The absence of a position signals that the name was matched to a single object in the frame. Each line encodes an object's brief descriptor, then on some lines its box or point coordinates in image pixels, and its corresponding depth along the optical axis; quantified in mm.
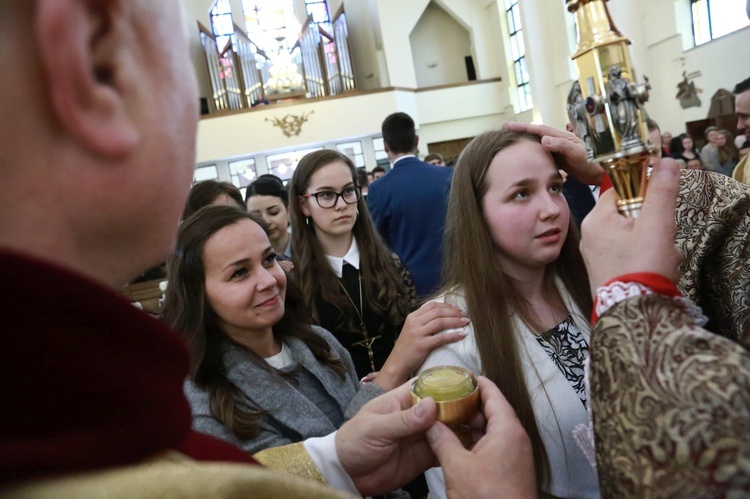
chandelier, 17234
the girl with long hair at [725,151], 6837
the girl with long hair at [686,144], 7237
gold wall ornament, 15039
